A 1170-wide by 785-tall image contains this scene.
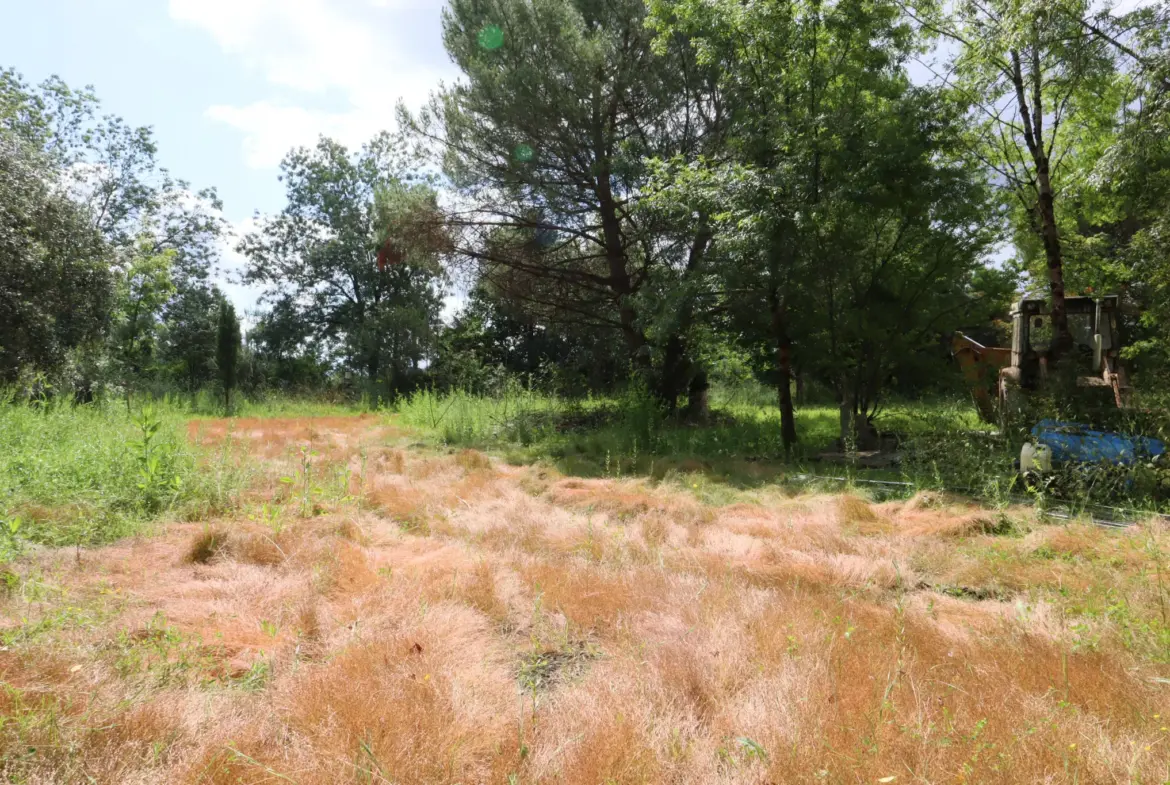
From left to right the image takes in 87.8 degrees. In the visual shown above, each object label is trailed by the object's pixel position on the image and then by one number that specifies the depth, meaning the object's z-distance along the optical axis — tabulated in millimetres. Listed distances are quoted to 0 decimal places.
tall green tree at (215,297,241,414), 17375
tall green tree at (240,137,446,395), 24516
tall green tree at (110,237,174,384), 21094
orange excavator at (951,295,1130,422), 6488
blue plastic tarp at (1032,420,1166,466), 4426
